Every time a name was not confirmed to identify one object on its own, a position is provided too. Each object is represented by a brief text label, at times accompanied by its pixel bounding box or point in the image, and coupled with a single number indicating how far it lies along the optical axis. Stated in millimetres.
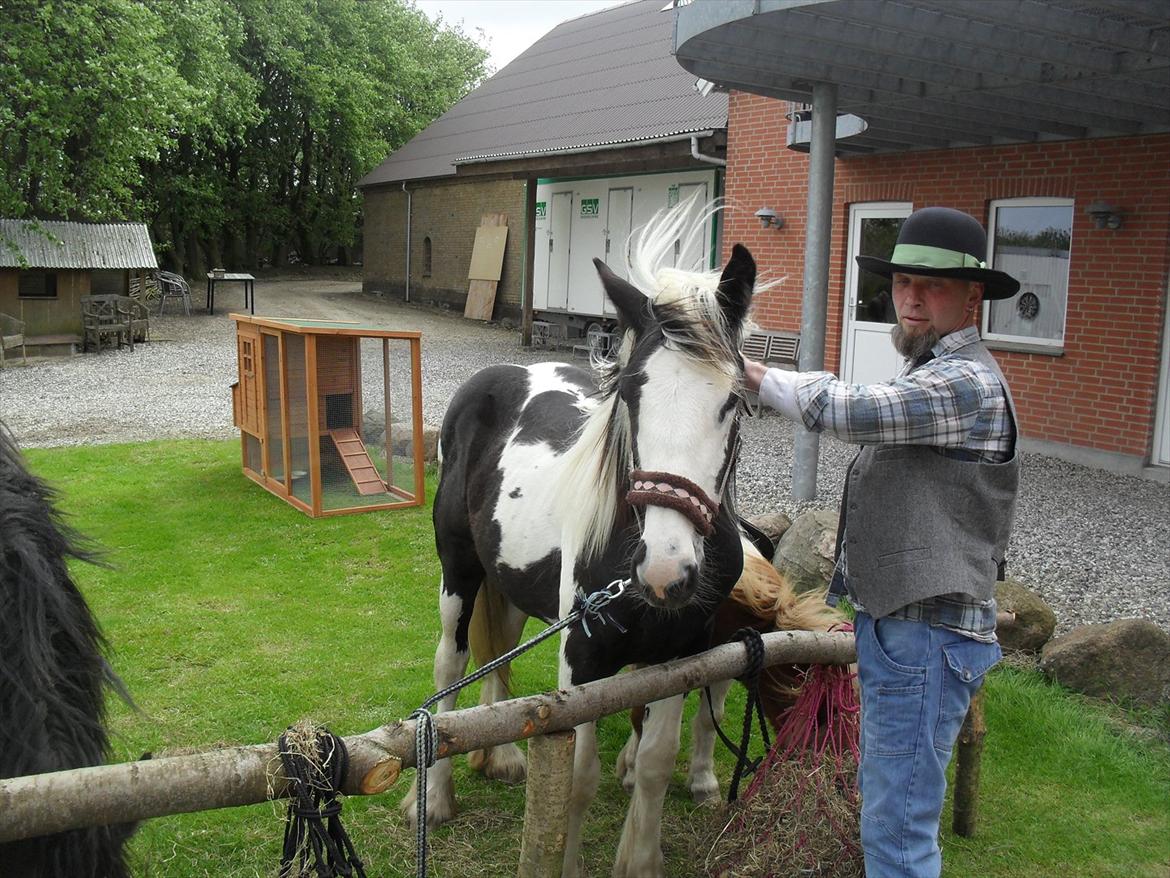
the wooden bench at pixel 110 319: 17844
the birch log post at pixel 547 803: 2416
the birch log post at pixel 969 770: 3439
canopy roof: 5789
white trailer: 17453
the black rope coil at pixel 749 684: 2807
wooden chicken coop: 7805
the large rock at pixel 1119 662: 4512
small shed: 16906
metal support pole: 7180
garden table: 21305
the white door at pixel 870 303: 11320
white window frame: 9719
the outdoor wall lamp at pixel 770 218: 12305
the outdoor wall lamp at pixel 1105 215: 9016
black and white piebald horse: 2154
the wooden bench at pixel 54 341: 17314
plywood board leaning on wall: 23141
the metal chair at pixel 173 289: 24156
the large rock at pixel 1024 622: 5020
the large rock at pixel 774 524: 6375
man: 2088
